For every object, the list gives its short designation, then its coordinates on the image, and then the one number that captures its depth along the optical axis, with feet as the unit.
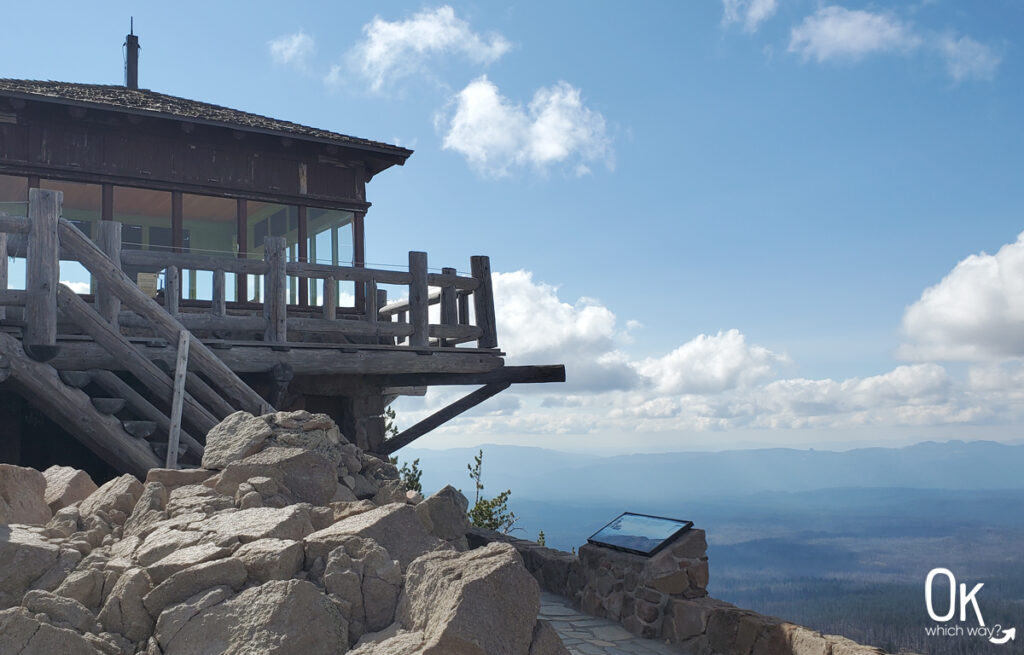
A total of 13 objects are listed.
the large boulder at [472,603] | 14.89
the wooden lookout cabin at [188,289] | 30.58
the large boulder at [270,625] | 15.43
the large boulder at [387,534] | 17.30
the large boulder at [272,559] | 16.69
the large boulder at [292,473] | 21.72
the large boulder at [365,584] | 16.43
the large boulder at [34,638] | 15.40
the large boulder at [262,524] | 17.87
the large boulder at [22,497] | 19.97
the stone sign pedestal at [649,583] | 24.64
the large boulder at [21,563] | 17.04
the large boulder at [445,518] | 25.00
